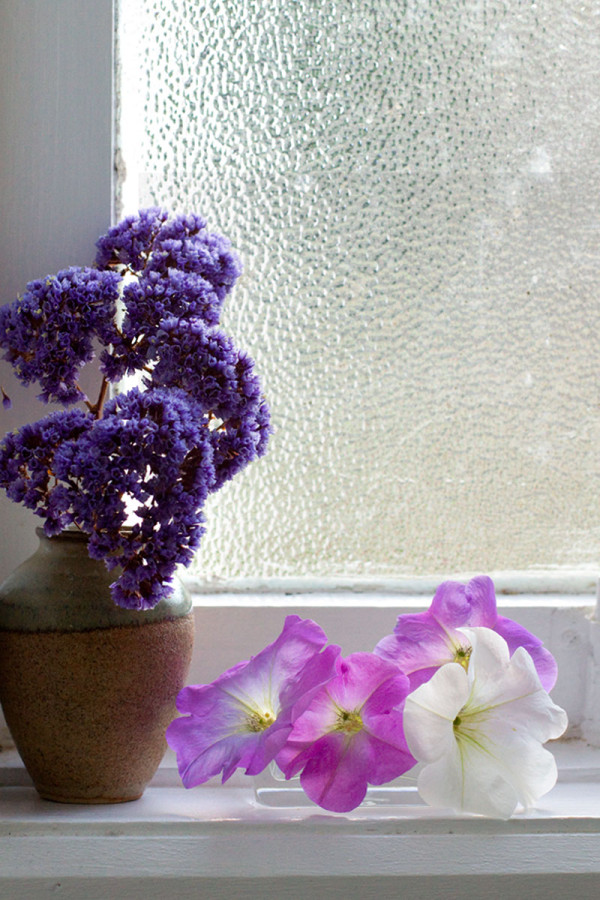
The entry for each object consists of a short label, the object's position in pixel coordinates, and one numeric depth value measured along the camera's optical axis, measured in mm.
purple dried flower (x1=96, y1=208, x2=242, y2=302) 1044
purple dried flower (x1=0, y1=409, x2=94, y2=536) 989
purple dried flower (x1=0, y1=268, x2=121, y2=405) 1006
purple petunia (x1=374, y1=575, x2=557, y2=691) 1023
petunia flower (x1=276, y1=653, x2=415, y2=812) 995
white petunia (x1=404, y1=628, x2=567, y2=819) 988
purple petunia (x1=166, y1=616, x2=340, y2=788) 1001
